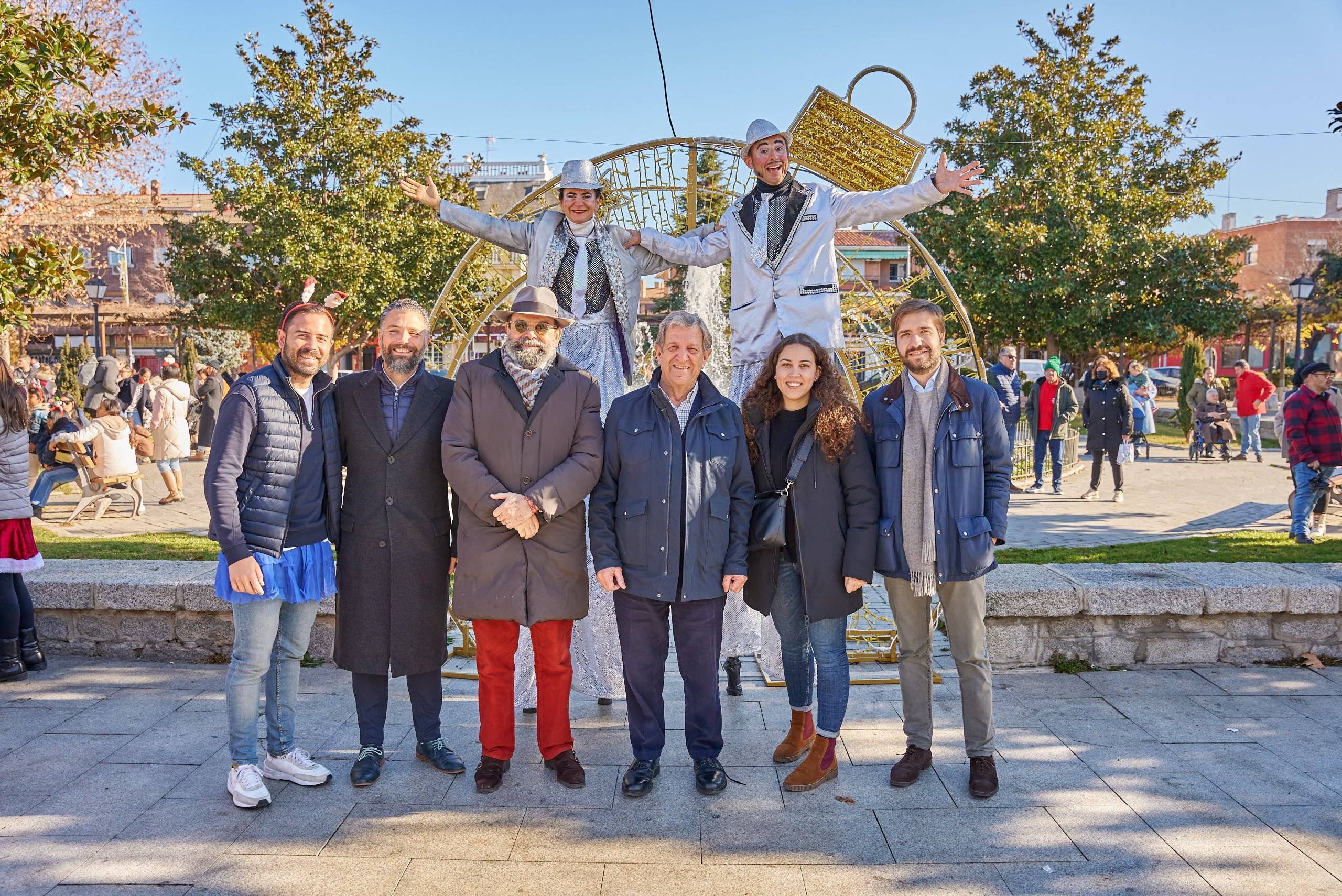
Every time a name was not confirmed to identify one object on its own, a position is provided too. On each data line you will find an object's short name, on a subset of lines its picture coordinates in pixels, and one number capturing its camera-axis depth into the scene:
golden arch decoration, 4.79
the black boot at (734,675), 4.82
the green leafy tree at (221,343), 31.31
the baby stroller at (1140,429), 16.91
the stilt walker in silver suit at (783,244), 4.45
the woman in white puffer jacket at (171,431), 11.47
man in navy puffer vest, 3.38
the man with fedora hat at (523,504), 3.62
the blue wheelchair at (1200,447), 16.19
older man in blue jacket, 3.62
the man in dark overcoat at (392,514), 3.70
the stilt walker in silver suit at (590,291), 4.59
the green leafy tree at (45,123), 4.78
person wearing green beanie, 12.26
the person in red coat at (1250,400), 15.16
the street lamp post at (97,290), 18.73
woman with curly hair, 3.65
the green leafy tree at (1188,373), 18.81
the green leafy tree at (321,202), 18.05
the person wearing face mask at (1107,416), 11.02
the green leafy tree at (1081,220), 21.31
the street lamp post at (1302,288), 21.03
